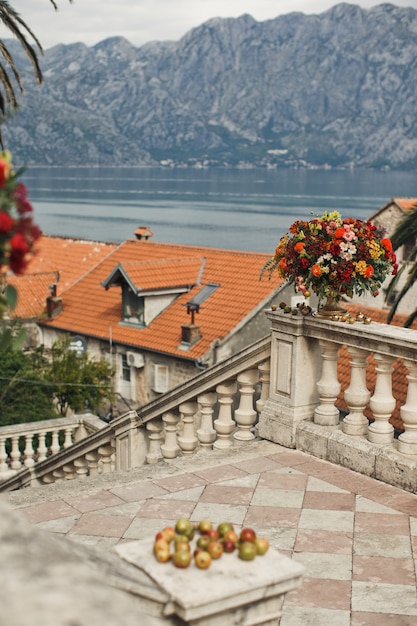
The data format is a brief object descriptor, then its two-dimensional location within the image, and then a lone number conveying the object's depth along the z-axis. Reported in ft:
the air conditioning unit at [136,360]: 110.52
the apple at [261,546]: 11.35
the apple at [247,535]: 11.46
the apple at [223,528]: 11.63
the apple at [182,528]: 11.75
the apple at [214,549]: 11.14
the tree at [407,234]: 53.11
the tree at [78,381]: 102.53
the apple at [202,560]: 10.94
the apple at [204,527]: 11.72
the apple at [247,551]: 11.19
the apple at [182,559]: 10.88
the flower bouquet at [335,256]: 23.56
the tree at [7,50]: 48.82
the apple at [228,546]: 11.35
